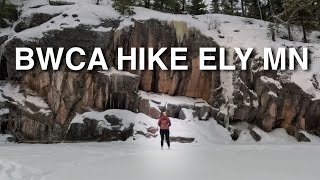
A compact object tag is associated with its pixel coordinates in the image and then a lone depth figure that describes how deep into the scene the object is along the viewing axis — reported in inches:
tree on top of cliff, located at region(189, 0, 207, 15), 869.9
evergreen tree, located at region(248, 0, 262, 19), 957.7
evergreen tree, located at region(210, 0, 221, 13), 1054.1
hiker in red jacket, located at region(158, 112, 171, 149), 366.5
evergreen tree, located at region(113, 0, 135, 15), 628.5
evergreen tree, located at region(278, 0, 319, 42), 666.9
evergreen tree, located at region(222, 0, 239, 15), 977.5
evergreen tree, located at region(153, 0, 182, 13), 810.0
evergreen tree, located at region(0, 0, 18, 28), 660.4
